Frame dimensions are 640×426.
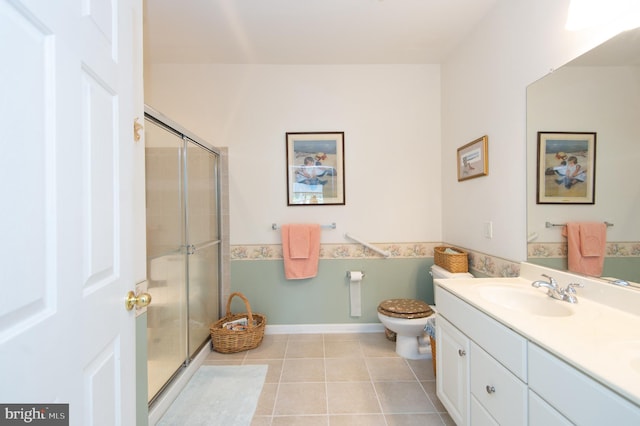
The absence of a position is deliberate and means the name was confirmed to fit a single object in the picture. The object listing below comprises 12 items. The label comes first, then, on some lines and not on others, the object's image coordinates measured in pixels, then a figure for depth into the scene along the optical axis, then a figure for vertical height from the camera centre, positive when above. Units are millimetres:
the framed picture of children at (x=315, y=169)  2539 +405
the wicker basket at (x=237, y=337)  2213 -1054
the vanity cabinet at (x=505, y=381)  681 -571
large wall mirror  1079 +342
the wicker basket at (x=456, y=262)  2080 -404
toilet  2031 -853
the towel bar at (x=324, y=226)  2535 -141
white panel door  448 +10
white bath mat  1526 -1186
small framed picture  1870 +390
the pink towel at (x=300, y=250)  2443 -354
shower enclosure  1588 -237
